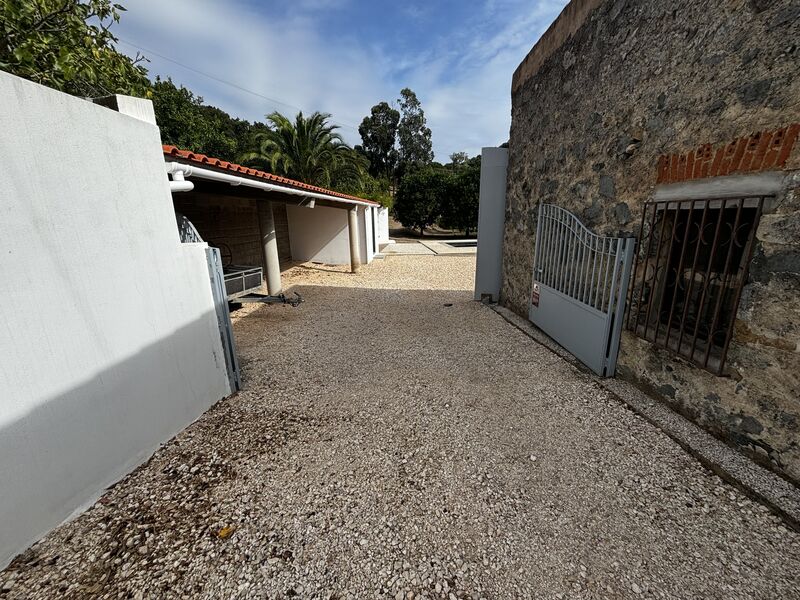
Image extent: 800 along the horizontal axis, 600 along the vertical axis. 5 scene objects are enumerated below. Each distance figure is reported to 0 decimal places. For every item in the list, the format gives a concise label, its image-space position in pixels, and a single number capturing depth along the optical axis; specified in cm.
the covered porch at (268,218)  398
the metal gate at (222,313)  304
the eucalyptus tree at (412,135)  3412
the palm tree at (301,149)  1405
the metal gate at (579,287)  335
